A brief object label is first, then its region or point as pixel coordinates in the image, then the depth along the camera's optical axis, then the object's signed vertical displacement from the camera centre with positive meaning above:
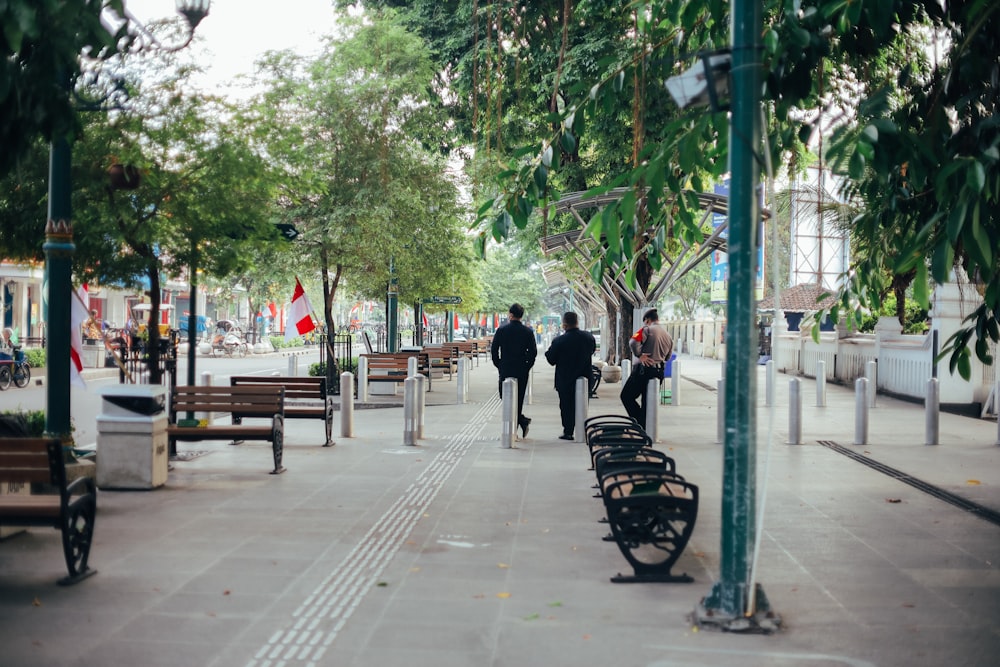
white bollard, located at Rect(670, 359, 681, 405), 20.91 -1.25
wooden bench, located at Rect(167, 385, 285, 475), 10.21 -0.86
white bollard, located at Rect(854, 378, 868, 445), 13.39 -1.23
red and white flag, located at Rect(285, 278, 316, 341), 18.67 +0.22
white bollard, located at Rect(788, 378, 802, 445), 13.28 -1.26
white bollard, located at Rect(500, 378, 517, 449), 12.43 -1.09
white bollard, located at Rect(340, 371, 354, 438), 13.36 -1.10
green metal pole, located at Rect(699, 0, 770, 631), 5.07 -0.12
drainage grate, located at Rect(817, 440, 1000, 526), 8.41 -1.60
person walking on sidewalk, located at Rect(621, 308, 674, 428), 13.40 -0.41
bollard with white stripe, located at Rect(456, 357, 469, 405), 20.53 -1.16
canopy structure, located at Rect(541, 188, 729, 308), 17.66 +1.84
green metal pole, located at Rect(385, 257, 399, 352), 27.98 +0.49
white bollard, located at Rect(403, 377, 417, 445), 12.67 -1.16
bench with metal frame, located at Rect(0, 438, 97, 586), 5.66 -1.04
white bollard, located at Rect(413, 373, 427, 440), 13.43 -1.07
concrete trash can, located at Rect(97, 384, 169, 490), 8.80 -1.00
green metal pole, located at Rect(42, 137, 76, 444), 8.49 +0.36
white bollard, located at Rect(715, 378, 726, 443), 12.48 -1.10
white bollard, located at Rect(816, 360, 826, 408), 20.31 -1.26
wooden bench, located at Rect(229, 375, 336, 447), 12.14 -0.82
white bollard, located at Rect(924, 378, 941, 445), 13.34 -1.27
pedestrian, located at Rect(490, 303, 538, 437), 13.66 -0.32
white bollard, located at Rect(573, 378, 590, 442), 13.39 -1.11
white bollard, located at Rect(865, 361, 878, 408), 19.55 -1.01
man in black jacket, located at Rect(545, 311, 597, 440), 13.33 -0.39
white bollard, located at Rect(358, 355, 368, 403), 19.33 -0.97
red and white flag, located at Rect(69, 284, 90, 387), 9.05 -0.10
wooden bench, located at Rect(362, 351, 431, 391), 21.52 -0.83
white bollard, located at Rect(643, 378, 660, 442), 12.95 -1.03
